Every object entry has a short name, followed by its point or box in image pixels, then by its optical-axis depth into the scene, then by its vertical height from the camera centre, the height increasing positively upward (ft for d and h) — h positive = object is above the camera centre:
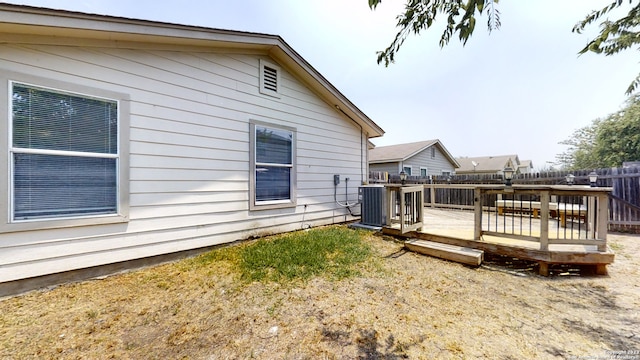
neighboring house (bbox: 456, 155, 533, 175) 88.74 +5.82
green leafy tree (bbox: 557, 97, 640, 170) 54.54 +9.86
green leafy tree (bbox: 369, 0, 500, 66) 5.60 +4.19
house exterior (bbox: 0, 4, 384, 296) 9.39 +2.19
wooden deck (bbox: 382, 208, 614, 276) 11.77 -3.83
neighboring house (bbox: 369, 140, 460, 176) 54.19 +5.08
